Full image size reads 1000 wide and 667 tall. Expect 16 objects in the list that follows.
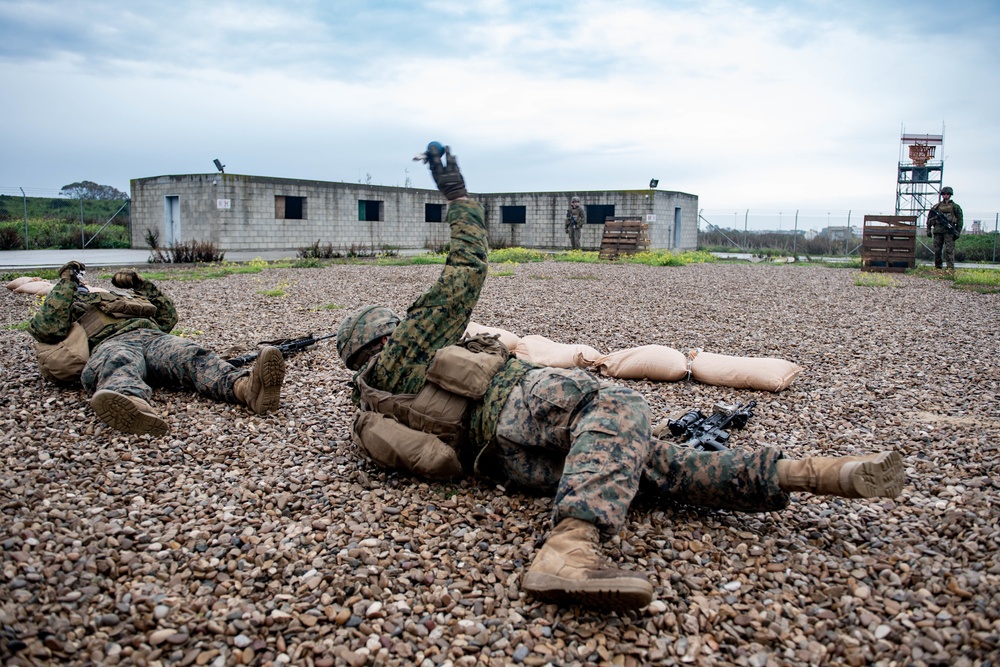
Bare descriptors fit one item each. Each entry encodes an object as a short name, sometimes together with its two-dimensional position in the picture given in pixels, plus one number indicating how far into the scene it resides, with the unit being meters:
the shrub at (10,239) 21.56
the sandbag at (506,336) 5.82
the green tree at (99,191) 49.12
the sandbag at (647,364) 5.11
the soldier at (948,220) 15.44
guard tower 35.41
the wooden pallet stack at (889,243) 16.38
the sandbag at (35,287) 10.04
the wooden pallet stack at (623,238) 20.30
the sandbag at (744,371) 4.82
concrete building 21.58
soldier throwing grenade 2.23
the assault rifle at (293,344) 5.72
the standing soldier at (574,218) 25.05
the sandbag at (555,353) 5.50
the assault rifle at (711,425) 3.30
